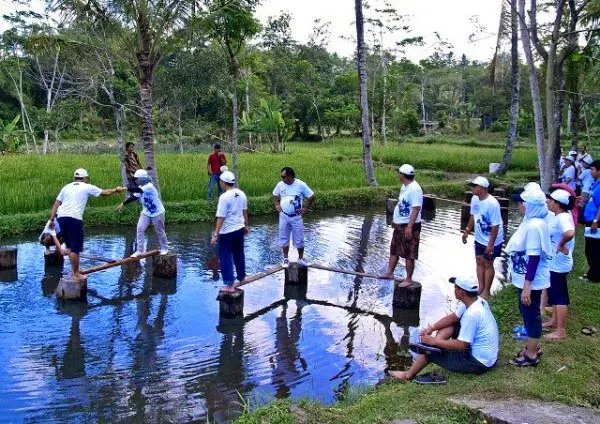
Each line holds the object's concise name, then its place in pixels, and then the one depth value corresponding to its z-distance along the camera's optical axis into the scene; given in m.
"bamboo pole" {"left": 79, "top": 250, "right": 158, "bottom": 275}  7.84
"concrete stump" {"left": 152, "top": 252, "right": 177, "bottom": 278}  8.62
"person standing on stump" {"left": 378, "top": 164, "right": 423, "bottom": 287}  7.29
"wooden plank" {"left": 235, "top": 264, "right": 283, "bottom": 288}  7.51
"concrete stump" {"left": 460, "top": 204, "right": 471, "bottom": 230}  13.08
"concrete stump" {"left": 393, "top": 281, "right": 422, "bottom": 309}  7.46
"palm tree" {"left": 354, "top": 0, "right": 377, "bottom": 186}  16.66
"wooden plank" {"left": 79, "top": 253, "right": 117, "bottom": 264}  8.86
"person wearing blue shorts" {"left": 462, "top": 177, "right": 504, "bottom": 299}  6.90
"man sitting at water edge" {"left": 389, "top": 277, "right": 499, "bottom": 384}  4.87
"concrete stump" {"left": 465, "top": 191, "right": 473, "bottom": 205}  15.33
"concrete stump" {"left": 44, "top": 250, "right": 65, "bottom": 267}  9.04
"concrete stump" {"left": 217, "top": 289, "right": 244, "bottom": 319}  7.08
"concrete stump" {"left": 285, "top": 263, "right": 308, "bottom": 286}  8.45
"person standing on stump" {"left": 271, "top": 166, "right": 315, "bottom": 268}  8.34
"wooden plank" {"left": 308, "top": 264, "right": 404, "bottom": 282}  8.00
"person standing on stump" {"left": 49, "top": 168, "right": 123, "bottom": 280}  7.59
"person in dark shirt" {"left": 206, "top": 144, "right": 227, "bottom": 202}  13.62
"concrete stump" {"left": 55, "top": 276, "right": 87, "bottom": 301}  7.53
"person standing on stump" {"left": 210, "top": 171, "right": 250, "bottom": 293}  7.02
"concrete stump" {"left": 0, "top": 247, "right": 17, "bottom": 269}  8.70
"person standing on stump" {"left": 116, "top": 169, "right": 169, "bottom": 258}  8.51
